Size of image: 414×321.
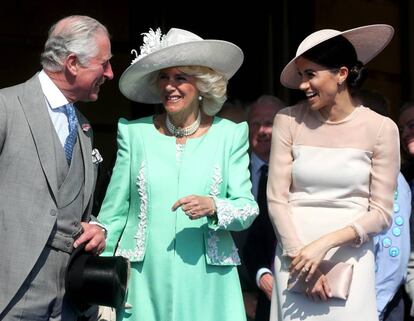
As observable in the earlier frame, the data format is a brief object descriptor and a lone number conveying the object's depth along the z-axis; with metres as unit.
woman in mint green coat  7.99
